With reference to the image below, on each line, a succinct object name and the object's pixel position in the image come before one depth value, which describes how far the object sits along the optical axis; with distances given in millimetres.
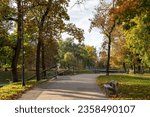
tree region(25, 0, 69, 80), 36688
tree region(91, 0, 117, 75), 55759
